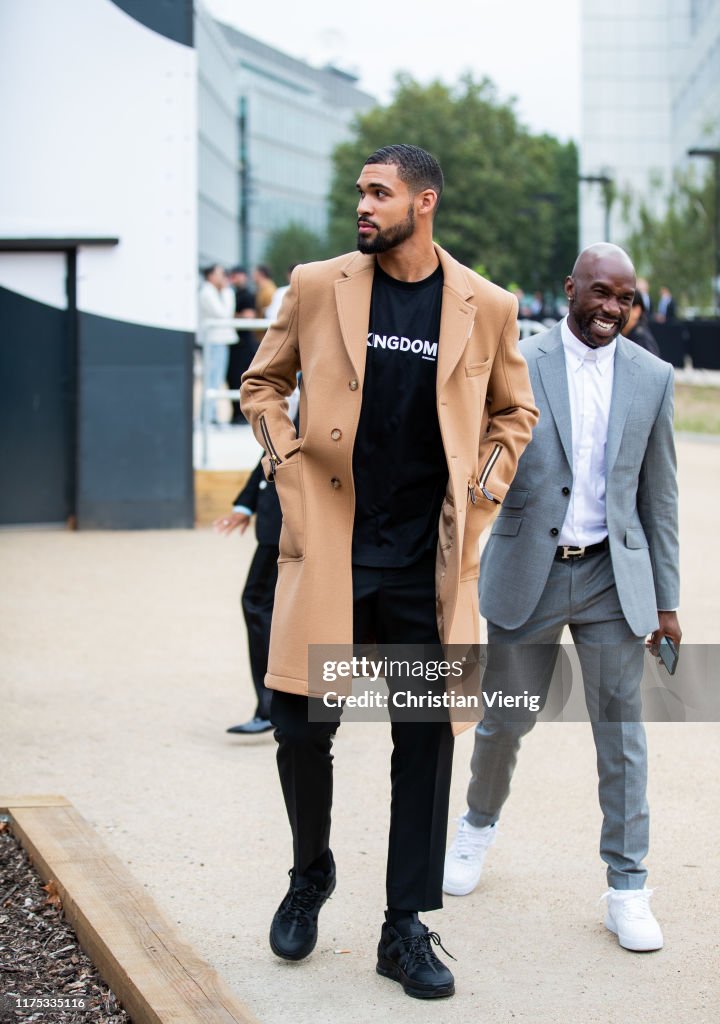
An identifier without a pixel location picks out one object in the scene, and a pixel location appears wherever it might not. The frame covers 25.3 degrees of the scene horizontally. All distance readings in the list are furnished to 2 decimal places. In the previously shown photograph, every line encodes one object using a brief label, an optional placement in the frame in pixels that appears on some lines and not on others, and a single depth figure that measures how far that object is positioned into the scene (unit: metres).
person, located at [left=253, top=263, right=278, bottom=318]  20.62
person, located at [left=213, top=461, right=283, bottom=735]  6.26
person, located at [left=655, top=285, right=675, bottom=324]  38.56
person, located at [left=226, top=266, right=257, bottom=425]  18.55
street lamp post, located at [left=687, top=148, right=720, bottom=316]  39.34
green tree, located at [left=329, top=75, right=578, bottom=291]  82.94
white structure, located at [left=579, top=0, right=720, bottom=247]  90.12
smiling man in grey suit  4.46
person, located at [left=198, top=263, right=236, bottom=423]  16.73
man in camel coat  3.99
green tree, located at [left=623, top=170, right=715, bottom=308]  42.09
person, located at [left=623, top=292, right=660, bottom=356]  8.39
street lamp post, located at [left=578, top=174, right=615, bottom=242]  46.56
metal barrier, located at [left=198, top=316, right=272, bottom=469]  13.92
